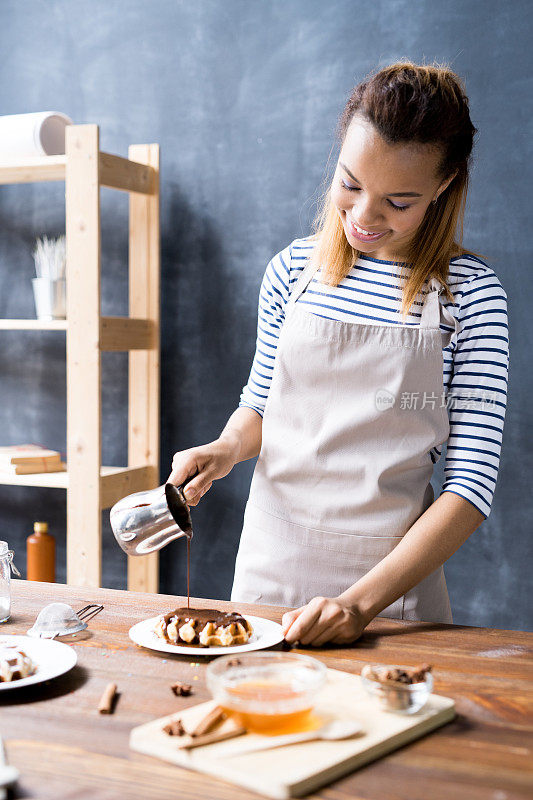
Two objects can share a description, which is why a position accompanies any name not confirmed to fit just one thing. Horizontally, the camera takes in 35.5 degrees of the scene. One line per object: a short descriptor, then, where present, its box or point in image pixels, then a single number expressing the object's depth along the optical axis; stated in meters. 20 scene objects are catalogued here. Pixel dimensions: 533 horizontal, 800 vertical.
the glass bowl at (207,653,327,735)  0.90
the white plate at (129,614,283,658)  1.19
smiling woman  1.48
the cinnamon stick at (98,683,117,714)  1.00
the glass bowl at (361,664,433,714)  0.97
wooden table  0.83
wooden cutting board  0.82
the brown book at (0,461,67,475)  2.79
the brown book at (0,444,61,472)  2.80
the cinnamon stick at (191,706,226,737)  0.90
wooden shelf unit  2.62
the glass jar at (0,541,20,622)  1.35
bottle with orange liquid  2.92
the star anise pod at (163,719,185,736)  0.91
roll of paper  2.73
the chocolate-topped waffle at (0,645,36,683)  1.07
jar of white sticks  2.80
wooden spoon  0.88
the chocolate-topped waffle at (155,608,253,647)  1.23
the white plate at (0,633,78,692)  1.06
